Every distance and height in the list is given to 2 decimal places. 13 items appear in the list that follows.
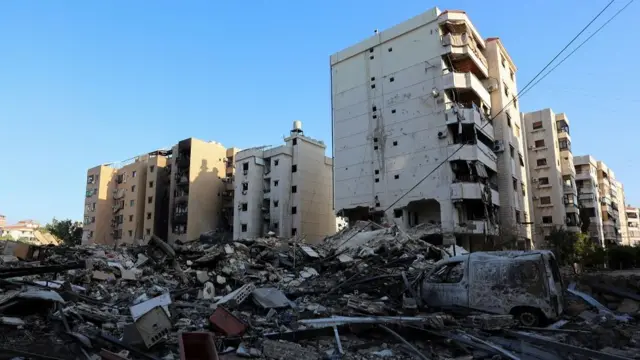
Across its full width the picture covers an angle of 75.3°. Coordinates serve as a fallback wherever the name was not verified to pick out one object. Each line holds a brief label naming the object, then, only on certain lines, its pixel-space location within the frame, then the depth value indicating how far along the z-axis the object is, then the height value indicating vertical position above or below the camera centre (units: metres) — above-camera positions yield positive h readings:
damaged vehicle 8.10 -0.69
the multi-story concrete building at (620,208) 67.59 +7.43
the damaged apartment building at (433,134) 31.03 +9.67
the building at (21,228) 115.88 +7.39
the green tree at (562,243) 29.17 +0.60
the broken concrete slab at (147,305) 7.73 -1.01
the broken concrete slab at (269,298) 9.24 -1.05
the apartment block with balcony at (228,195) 53.28 +7.42
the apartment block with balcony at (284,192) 45.31 +6.69
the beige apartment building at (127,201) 55.06 +7.22
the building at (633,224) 83.00 +5.72
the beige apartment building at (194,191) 50.22 +7.59
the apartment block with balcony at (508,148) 33.97 +8.93
